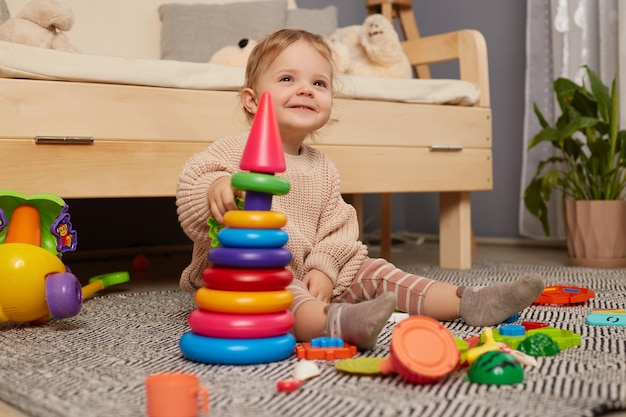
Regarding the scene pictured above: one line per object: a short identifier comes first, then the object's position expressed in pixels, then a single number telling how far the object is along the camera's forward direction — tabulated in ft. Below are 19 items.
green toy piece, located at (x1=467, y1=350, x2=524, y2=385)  2.58
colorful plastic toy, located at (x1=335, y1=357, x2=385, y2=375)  2.71
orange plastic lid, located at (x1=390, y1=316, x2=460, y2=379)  2.57
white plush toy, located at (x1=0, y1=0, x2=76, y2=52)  5.32
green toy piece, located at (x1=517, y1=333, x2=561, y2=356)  3.02
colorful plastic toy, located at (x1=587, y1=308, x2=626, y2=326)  3.72
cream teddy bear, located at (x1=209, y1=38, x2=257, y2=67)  6.42
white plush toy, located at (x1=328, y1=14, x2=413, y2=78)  6.70
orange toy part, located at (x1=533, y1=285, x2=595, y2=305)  4.37
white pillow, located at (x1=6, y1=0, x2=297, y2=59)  7.27
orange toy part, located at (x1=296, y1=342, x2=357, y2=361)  3.00
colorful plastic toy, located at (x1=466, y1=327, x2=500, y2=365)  2.79
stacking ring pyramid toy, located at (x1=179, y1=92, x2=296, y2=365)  2.87
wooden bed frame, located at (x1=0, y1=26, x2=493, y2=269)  4.58
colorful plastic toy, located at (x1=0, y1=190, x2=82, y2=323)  3.72
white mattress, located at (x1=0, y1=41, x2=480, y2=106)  4.52
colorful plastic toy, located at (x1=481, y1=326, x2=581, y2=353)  3.17
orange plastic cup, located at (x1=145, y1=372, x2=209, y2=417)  2.22
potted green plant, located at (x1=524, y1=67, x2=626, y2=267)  6.68
